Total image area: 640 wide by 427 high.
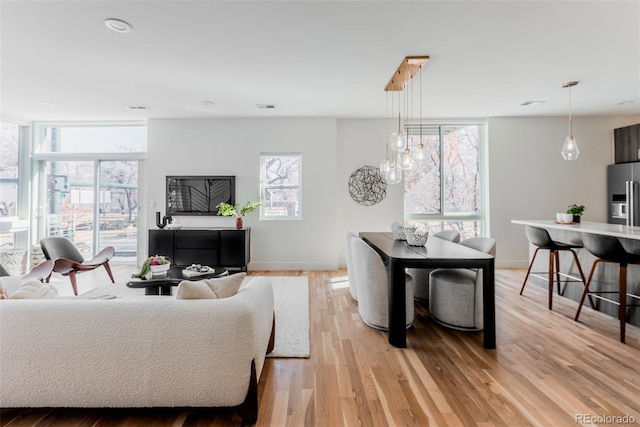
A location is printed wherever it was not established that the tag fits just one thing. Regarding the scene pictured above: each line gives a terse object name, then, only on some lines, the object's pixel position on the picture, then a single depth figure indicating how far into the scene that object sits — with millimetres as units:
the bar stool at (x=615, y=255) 2549
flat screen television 5445
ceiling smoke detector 2498
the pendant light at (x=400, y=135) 3135
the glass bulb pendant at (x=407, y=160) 3104
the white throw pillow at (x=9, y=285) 1675
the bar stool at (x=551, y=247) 3299
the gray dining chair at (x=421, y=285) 3547
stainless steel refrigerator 4668
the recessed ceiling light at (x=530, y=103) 4609
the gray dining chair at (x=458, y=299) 2709
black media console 4988
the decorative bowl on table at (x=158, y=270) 3061
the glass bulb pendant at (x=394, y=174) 3595
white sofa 1476
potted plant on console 5146
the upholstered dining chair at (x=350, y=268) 3537
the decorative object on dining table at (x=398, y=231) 3457
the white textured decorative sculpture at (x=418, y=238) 3066
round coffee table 2824
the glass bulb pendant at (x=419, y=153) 3123
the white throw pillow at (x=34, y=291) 1676
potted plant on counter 3713
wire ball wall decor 5535
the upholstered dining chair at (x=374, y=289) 2723
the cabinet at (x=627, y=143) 4848
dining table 2432
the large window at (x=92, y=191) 5734
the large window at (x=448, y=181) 5684
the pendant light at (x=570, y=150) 3248
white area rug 2437
